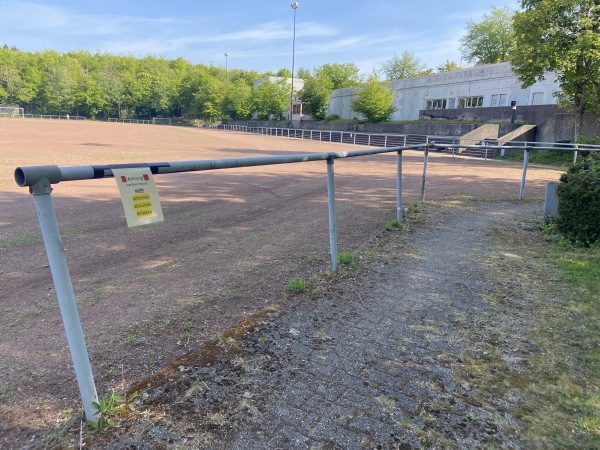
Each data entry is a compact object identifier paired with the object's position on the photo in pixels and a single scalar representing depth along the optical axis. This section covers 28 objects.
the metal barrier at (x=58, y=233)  1.79
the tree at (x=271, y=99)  73.33
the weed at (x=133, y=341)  2.93
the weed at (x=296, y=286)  3.89
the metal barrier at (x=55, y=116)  94.74
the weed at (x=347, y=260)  4.67
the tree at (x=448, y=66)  80.92
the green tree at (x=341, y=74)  71.06
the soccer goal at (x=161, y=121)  103.62
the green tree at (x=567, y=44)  18.45
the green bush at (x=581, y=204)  5.27
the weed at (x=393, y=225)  6.39
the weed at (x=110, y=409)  2.09
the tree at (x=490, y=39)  53.00
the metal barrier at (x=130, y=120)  103.46
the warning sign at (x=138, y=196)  2.05
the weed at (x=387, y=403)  2.29
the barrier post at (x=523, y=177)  8.78
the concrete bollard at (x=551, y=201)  6.55
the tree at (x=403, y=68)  72.75
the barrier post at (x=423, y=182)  7.87
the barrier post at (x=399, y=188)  6.23
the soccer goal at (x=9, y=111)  85.81
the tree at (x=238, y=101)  82.60
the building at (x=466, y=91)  36.41
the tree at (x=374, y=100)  45.09
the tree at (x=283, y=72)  122.44
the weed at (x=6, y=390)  2.37
